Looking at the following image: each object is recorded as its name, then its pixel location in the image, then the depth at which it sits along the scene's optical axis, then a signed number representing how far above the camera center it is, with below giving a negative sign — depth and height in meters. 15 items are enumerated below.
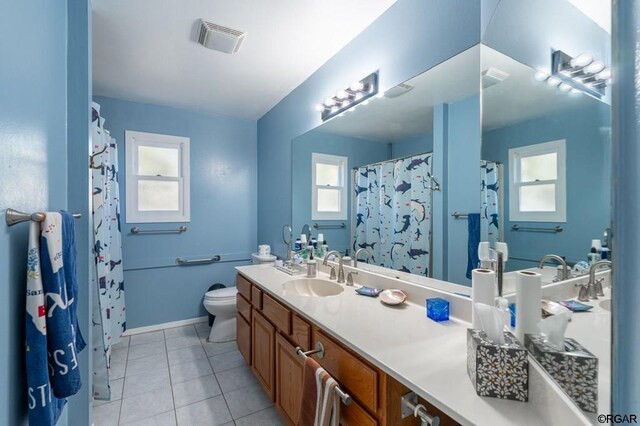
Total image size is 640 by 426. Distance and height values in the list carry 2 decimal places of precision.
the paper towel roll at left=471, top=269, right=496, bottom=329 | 1.04 -0.28
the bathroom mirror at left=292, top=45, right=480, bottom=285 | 1.36 +0.24
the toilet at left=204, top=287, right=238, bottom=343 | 2.73 -0.97
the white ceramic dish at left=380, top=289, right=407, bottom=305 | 1.44 -0.44
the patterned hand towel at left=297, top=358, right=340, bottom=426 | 1.04 -0.71
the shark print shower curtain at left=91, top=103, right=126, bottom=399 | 1.83 -0.33
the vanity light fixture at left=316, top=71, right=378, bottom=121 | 1.79 +0.80
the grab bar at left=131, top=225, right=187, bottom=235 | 2.93 -0.19
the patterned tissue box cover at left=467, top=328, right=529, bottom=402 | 0.72 -0.40
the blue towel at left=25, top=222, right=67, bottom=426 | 0.79 -0.37
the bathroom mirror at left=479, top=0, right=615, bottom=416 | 0.57 +0.15
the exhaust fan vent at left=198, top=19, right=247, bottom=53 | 1.81 +1.15
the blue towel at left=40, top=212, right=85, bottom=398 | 0.84 -0.31
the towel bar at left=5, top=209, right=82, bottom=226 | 0.73 -0.01
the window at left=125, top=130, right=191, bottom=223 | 2.93 +0.37
